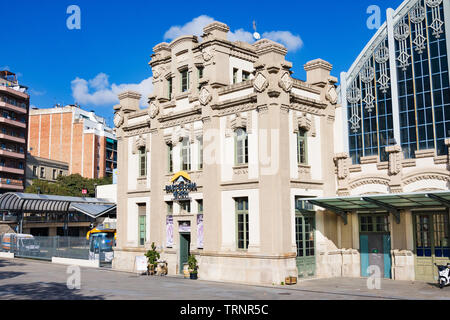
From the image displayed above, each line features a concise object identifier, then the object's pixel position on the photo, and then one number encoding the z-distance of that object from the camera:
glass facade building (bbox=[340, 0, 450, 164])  51.47
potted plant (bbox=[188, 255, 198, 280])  26.86
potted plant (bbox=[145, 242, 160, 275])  29.30
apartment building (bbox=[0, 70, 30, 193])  80.81
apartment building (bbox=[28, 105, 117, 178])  104.62
